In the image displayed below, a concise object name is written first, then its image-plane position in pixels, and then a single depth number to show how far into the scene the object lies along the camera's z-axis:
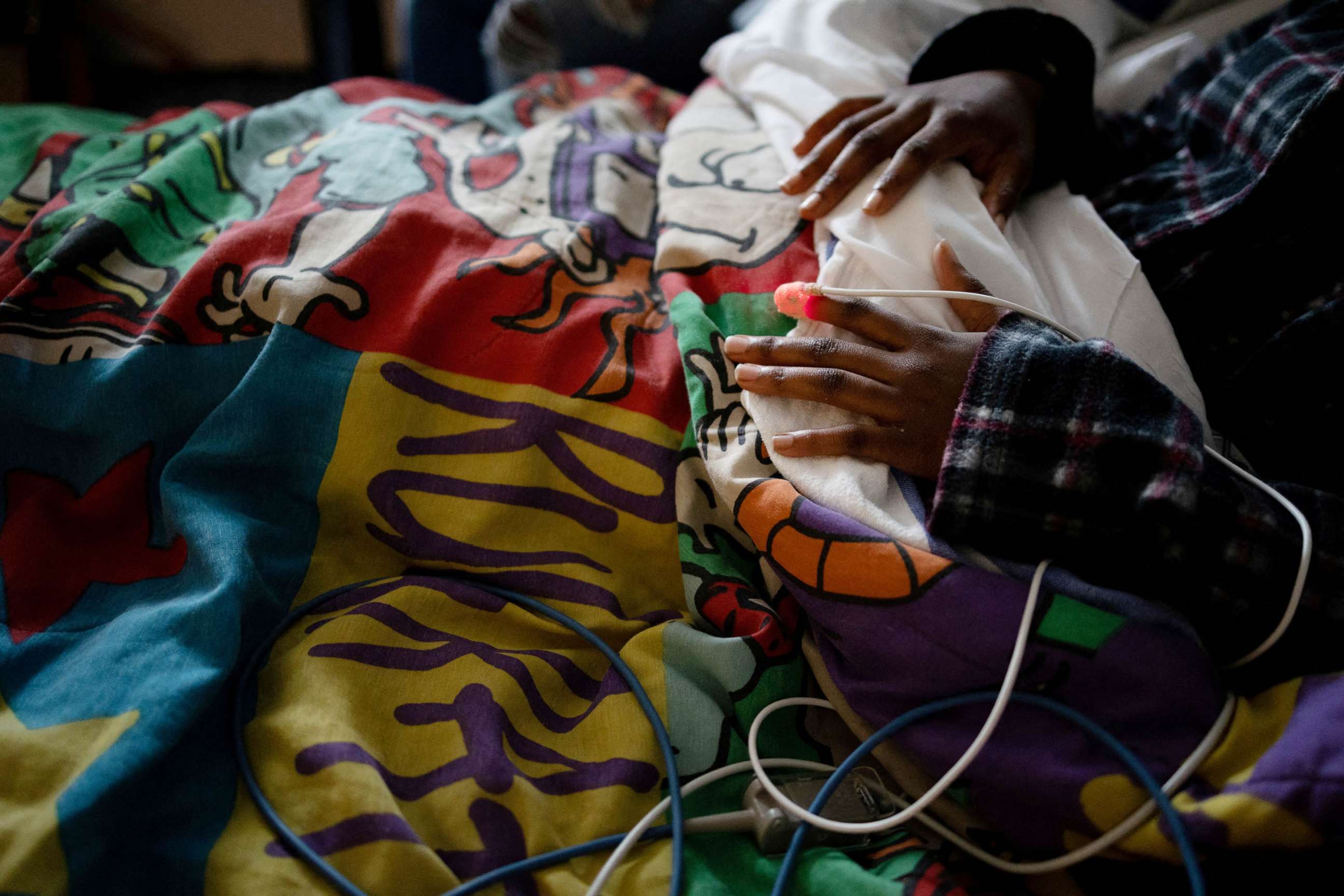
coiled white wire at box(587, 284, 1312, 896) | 0.42
